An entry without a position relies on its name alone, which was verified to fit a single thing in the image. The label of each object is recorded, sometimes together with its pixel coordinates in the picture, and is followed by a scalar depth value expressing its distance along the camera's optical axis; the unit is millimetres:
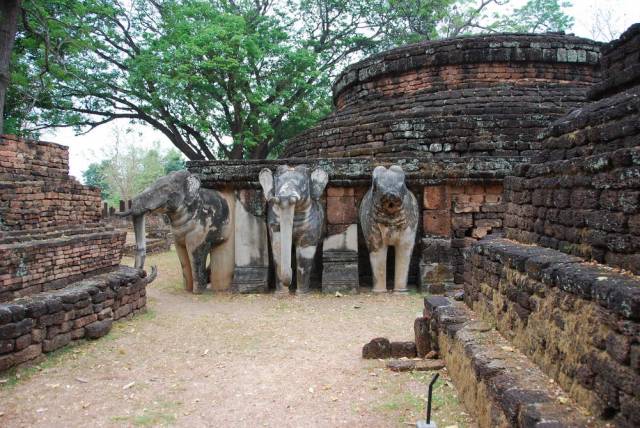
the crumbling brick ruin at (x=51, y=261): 4531
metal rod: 2812
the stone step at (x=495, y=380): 2352
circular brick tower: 9062
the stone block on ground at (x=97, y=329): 5254
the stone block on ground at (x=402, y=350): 4750
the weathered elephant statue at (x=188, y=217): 7125
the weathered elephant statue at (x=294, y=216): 7094
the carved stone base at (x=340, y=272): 7875
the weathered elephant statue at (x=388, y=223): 7035
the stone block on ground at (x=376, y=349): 4695
